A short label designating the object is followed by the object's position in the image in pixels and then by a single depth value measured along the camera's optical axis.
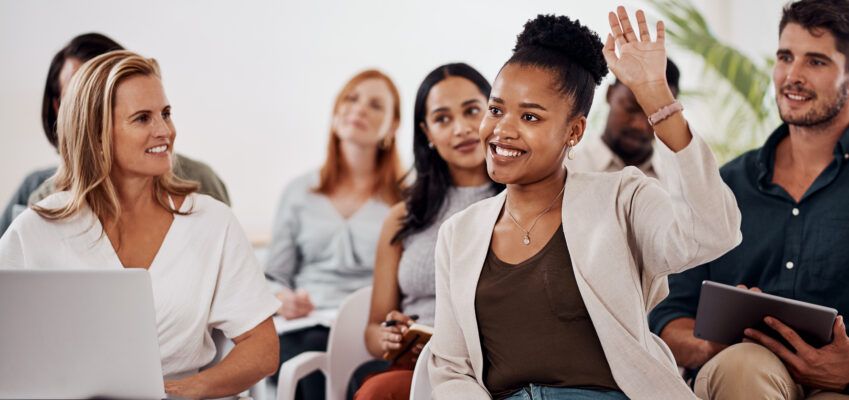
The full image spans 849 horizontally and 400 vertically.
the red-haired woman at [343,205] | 3.73
